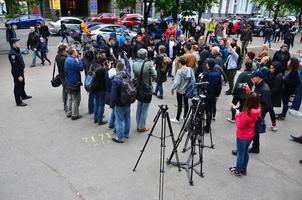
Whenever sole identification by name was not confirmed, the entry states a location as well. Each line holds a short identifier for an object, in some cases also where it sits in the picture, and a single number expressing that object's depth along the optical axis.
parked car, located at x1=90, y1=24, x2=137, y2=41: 19.48
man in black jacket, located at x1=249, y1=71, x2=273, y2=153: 6.33
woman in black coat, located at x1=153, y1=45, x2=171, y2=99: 9.28
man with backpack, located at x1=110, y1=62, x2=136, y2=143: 6.21
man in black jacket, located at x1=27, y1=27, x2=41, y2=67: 13.04
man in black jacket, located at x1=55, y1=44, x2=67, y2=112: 7.54
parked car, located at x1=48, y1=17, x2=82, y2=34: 24.83
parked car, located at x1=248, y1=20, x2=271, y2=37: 29.23
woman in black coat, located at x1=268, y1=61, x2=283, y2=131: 7.66
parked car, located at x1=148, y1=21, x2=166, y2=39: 20.68
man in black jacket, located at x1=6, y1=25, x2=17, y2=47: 14.83
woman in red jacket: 5.00
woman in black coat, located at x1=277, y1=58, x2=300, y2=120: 8.06
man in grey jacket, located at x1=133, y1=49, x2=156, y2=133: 6.64
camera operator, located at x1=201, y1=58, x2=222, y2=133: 6.93
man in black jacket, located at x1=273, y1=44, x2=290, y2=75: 9.77
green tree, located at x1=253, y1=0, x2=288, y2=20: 33.66
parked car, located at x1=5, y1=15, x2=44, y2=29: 27.30
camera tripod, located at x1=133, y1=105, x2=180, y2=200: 4.94
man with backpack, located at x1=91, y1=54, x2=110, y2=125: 6.99
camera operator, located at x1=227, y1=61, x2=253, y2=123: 7.09
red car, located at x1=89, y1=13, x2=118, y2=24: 30.64
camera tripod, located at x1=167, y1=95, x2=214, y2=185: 5.29
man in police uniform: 8.27
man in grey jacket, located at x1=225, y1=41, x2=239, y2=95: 9.90
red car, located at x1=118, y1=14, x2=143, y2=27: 29.34
